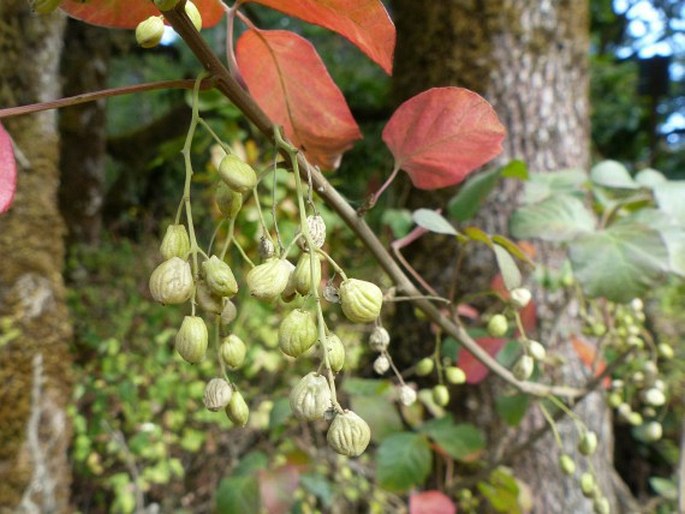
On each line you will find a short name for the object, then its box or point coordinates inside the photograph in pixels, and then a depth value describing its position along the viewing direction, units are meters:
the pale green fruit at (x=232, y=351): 0.09
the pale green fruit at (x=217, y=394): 0.09
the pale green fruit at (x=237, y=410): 0.09
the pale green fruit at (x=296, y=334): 0.07
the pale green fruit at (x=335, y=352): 0.07
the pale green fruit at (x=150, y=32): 0.08
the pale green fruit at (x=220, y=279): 0.08
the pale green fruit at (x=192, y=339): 0.08
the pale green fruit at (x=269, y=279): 0.08
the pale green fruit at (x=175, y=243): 0.08
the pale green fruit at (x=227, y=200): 0.09
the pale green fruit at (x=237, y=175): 0.08
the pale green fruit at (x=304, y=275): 0.08
